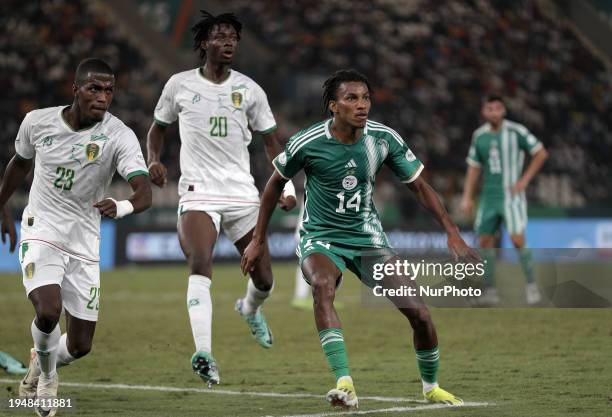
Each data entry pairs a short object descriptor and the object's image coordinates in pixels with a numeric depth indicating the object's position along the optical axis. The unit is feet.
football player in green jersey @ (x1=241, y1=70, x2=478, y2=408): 45.80
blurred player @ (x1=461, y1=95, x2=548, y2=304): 92.07
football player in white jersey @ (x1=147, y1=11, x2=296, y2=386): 57.06
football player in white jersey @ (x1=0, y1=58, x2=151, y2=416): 46.55
